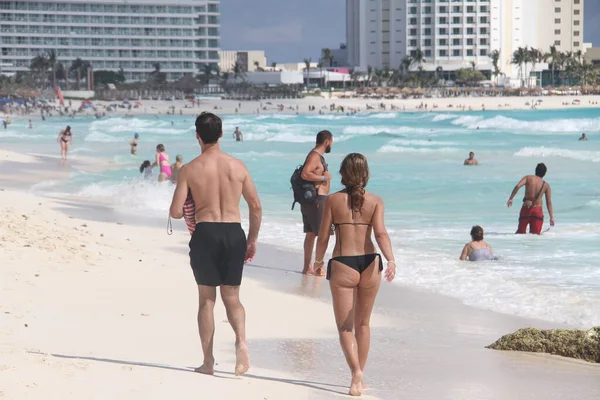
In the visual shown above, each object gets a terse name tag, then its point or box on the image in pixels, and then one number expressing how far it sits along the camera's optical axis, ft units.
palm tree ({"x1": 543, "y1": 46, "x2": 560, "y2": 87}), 551.18
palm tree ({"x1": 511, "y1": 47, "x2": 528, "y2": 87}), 532.32
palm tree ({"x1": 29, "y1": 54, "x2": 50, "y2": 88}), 514.27
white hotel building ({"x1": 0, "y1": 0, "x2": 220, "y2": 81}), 547.90
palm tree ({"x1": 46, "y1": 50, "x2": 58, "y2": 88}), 505.25
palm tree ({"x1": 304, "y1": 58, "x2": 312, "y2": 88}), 570.46
